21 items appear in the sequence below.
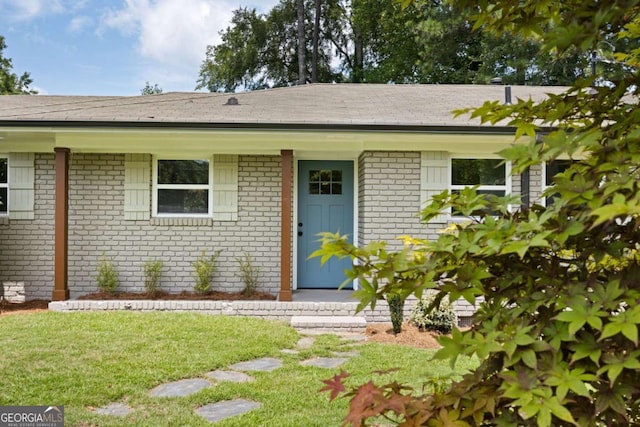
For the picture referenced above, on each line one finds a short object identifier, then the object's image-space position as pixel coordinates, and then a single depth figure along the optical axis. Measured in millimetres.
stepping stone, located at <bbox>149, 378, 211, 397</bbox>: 4043
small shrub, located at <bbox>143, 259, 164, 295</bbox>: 7996
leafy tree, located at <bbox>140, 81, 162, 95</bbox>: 43719
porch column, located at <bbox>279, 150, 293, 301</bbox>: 7488
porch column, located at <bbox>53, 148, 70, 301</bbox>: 7539
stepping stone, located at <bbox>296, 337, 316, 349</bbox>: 5871
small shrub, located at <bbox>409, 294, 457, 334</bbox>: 6863
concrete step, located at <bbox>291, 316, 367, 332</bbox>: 6961
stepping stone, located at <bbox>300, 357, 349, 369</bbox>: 5039
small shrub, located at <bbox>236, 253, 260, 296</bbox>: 8094
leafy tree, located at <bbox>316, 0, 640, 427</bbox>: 1190
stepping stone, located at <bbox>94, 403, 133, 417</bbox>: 3631
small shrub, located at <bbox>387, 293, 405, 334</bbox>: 6652
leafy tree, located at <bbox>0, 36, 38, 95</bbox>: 25031
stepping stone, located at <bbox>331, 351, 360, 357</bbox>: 5492
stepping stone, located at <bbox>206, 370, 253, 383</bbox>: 4469
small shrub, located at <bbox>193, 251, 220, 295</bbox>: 7982
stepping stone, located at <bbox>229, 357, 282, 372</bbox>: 4855
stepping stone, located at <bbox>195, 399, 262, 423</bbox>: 3596
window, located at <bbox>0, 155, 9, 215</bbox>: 8461
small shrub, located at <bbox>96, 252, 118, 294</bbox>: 7941
